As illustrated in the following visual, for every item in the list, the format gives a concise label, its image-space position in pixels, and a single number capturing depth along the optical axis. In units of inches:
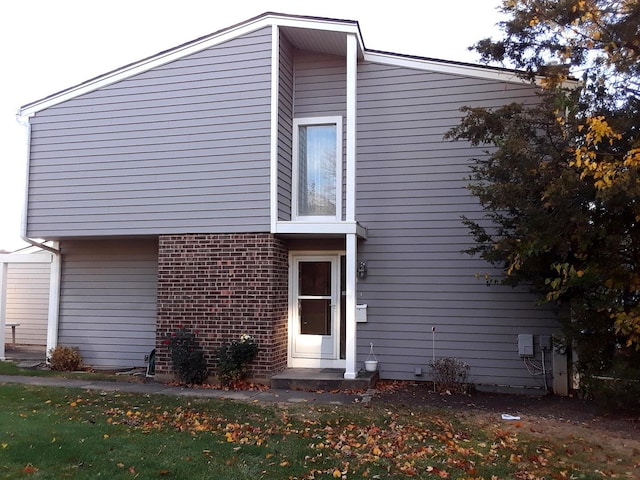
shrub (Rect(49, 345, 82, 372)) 425.4
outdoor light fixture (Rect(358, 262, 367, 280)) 393.1
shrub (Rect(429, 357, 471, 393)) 355.6
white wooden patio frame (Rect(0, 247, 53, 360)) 568.1
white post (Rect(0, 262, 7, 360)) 469.5
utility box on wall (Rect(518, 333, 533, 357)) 361.4
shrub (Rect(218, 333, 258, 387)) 355.3
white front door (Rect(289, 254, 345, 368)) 397.7
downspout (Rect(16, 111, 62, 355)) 450.3
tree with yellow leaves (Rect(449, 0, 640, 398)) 261.0
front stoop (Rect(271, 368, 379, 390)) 348.8
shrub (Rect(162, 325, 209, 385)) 362.3
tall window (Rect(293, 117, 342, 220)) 400.5
